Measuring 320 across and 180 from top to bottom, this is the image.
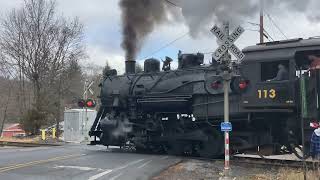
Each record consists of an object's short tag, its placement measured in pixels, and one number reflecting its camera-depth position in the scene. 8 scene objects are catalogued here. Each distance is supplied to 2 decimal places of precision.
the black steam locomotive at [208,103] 14.05
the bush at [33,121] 35.97
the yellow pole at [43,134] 33.21
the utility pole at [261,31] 28.37
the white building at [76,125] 33.31
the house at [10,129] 66.11
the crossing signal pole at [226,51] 12.05
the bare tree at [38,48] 39.91
